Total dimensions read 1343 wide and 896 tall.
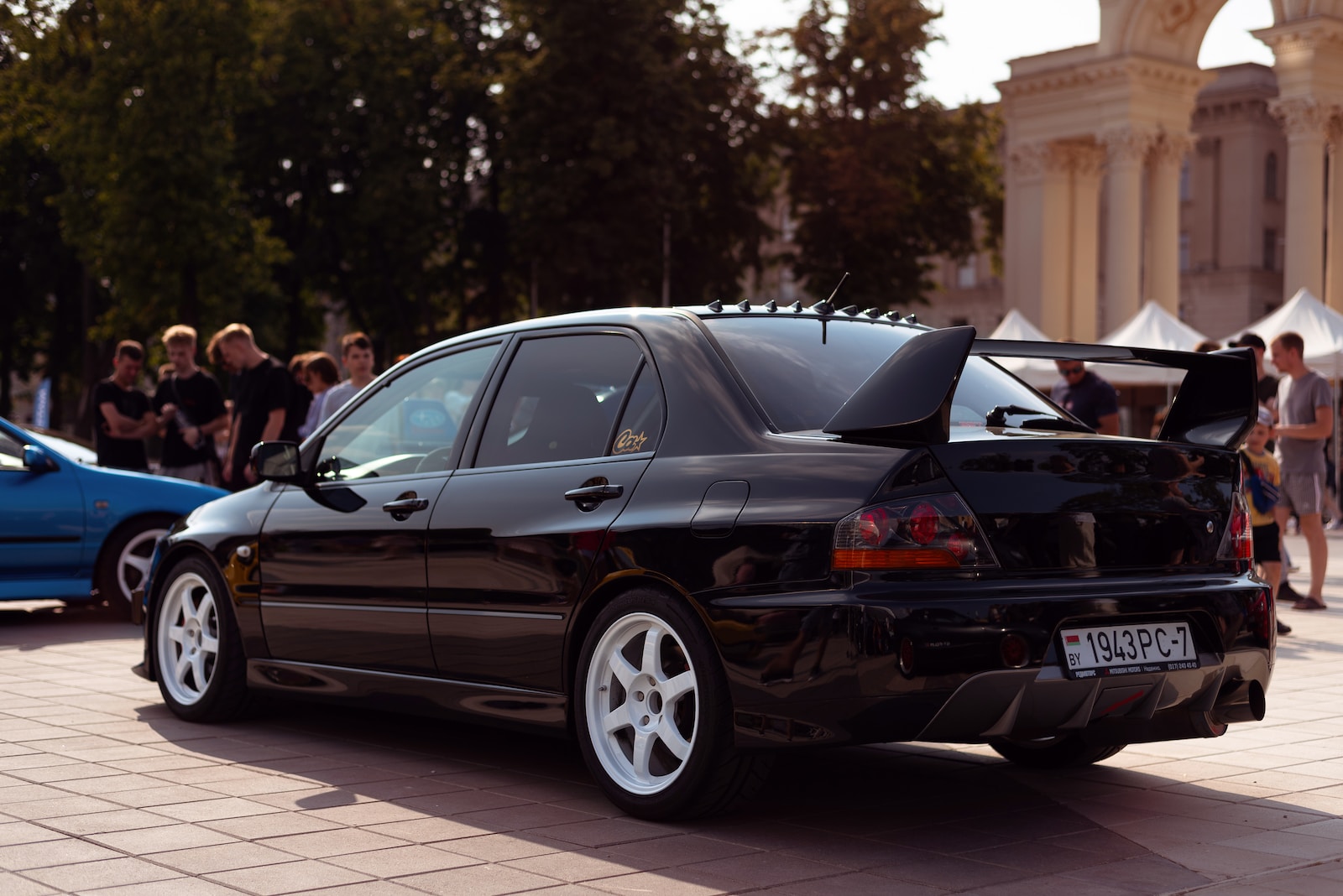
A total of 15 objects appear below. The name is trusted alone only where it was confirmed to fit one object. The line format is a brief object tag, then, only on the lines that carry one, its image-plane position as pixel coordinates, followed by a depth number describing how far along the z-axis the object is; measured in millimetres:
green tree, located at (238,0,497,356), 43219
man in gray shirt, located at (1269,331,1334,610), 12305
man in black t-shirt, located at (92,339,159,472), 13328
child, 11344
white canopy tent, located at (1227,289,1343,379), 23641
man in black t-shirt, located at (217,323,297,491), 11344
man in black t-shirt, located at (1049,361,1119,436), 11516
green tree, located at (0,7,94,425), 42281
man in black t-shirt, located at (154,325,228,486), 12820
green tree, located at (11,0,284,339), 37125
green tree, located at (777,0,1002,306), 42125
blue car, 10969
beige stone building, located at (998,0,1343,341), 41750
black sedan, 4680
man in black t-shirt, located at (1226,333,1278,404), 11664
